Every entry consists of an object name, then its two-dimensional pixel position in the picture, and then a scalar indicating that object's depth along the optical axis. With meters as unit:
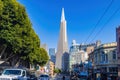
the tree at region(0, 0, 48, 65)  13.76
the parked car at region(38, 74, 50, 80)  19.12
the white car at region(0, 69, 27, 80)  9.96
